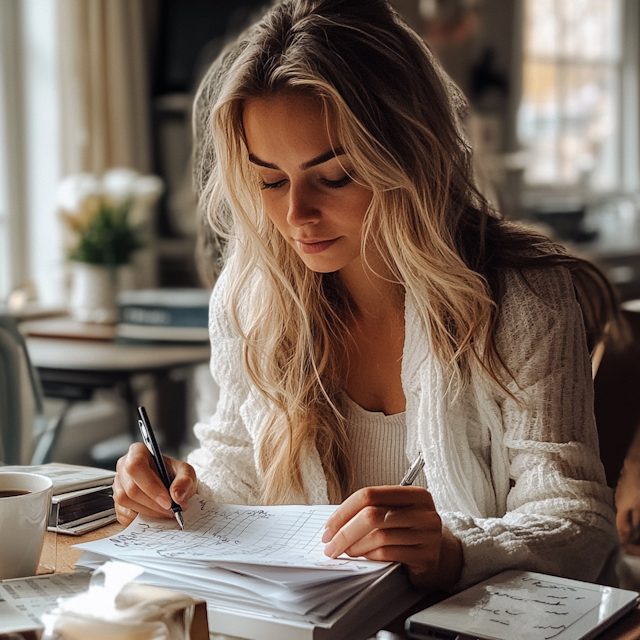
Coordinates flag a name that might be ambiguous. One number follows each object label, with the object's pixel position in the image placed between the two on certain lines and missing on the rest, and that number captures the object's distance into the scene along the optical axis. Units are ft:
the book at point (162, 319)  7.87
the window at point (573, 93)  17.24
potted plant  9.20
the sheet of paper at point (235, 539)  2.48
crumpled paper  1.87
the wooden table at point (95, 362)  7.11
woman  3.28
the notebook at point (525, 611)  2.13
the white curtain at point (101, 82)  11.30
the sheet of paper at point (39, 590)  2.09
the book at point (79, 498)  3.10
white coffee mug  2.44
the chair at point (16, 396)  5.55
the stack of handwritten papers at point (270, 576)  2.22
